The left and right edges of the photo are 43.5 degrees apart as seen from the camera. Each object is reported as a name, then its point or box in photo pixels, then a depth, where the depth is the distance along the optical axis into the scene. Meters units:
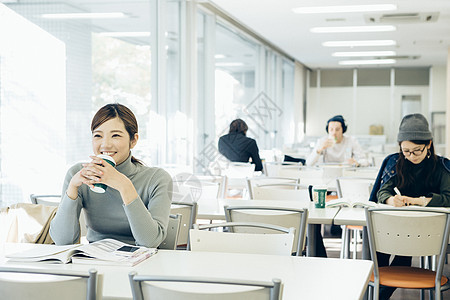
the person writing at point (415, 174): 3.20
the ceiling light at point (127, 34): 5.04
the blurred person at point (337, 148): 6.27
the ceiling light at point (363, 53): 12.24
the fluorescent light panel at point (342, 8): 7.27
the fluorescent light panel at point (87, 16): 4.10
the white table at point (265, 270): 1.63
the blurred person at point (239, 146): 6.53
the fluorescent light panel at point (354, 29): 8.95
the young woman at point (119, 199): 2.14
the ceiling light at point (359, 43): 10.62
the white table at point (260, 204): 3.02
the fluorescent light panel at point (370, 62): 13.76
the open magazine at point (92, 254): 1.94
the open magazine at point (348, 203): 3.31
